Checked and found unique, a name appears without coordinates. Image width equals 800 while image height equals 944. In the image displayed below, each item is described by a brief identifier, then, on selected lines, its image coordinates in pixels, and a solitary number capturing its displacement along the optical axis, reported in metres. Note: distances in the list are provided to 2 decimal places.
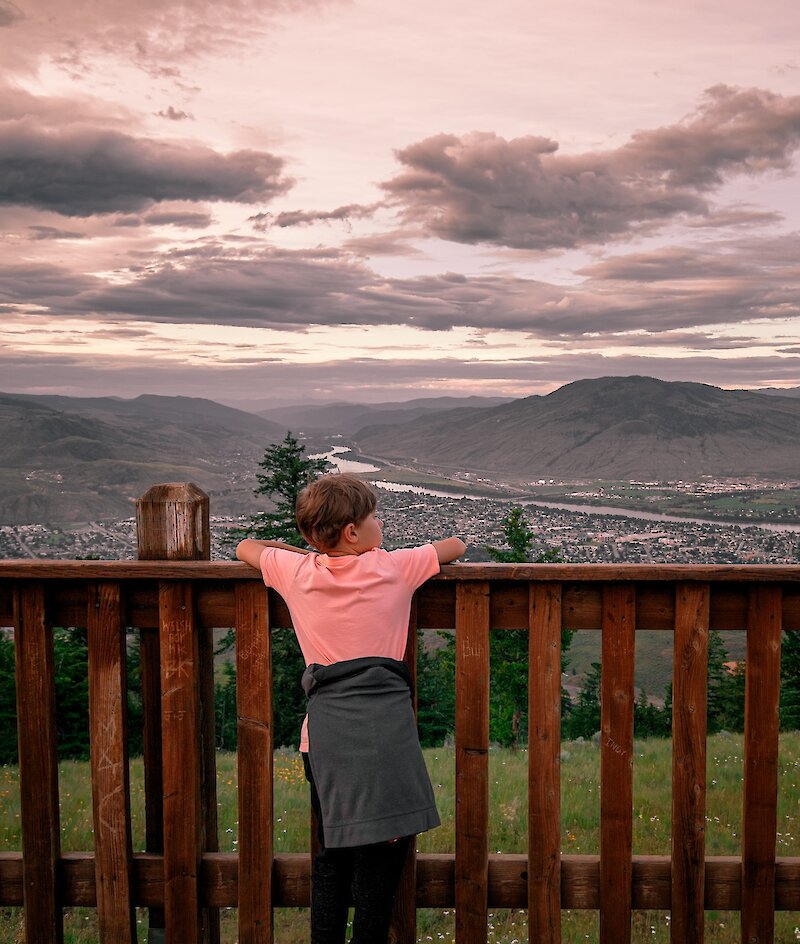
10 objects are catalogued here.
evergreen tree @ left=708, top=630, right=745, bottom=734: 31.74
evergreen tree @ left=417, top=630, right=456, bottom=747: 28.96
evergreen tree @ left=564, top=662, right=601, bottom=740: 34.05
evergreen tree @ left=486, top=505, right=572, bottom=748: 27.34
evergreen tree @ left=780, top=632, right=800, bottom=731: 30.68
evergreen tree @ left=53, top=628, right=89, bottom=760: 23.58
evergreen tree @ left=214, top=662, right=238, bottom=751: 31.36
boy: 2.38
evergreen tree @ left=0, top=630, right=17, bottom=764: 24.89
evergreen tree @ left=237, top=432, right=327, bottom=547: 26.28
